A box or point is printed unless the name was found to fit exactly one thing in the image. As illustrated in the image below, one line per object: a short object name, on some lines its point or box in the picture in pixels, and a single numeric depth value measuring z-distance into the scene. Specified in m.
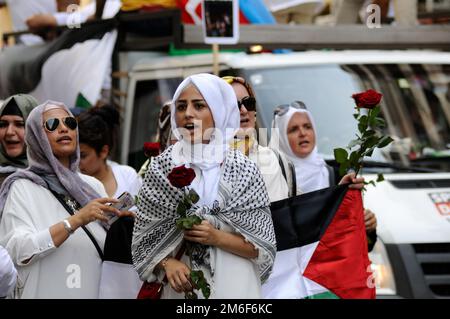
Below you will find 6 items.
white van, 15.26
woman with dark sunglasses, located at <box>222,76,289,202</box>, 11.81
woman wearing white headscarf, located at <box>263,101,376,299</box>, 14.39
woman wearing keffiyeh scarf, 9.98
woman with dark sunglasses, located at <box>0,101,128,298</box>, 10.96
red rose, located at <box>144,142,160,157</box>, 13.41
